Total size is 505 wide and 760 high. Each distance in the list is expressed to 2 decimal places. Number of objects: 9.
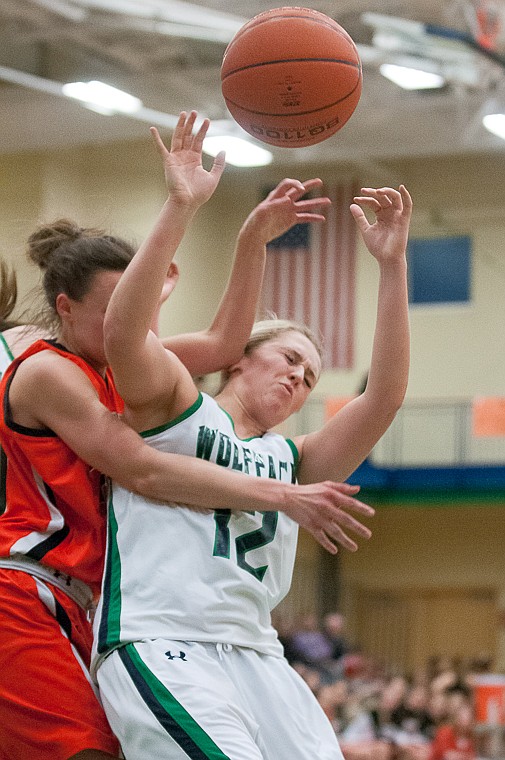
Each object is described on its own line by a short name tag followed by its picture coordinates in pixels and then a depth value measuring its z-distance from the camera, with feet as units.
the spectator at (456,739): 33.65
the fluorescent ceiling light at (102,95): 46.80
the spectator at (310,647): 44.34
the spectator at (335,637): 47.14
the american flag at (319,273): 62.07
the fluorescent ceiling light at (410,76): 43.06
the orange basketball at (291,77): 11.34
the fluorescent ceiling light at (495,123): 46.14
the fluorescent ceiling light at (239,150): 50.90
